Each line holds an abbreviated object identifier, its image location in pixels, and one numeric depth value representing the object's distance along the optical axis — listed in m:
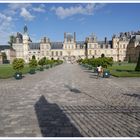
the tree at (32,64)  17.87
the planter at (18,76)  10.87
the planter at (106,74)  11.12
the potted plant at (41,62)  22.94
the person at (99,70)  11.44
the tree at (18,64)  12.27
